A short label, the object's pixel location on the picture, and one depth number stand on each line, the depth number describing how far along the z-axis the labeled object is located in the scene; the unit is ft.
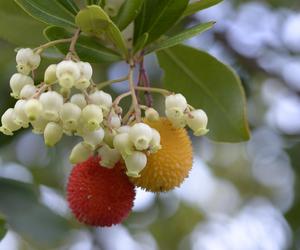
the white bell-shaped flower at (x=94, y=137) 1.35
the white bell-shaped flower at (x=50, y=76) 1.33
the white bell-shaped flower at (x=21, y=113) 1.33
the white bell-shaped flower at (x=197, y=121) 1.39
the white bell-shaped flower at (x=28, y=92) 1.34
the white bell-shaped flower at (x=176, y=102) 1.38
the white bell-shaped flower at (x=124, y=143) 1.35
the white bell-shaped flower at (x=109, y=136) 1.37
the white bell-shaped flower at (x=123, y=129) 1.36
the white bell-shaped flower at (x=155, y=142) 1.35
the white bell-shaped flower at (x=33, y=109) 1.31
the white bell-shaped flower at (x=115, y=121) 1.37
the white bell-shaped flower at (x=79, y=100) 1.34
